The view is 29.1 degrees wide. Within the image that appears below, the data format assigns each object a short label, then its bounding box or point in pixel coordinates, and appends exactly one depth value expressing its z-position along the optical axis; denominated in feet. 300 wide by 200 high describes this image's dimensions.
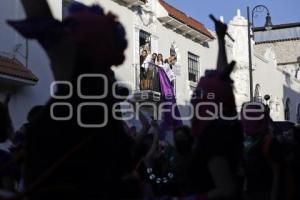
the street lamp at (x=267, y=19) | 65.16
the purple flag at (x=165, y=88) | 62.59
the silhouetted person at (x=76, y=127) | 9.06
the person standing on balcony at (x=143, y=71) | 61.20
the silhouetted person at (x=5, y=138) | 11.61
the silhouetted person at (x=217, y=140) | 9.50
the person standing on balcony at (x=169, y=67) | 64.30
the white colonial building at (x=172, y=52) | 43.16
